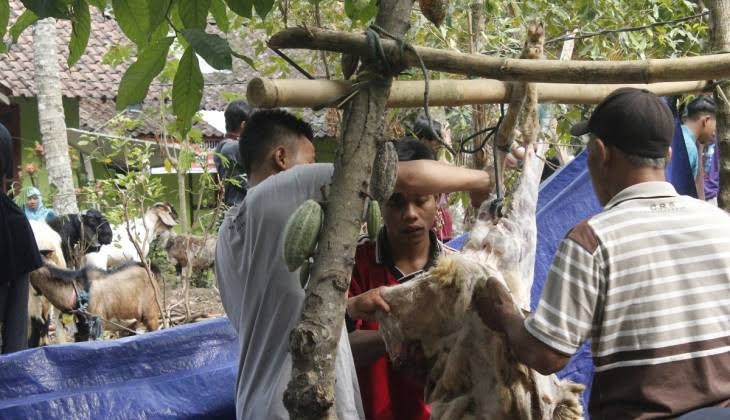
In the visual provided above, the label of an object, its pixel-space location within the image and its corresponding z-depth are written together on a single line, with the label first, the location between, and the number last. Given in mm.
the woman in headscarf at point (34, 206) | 9695
